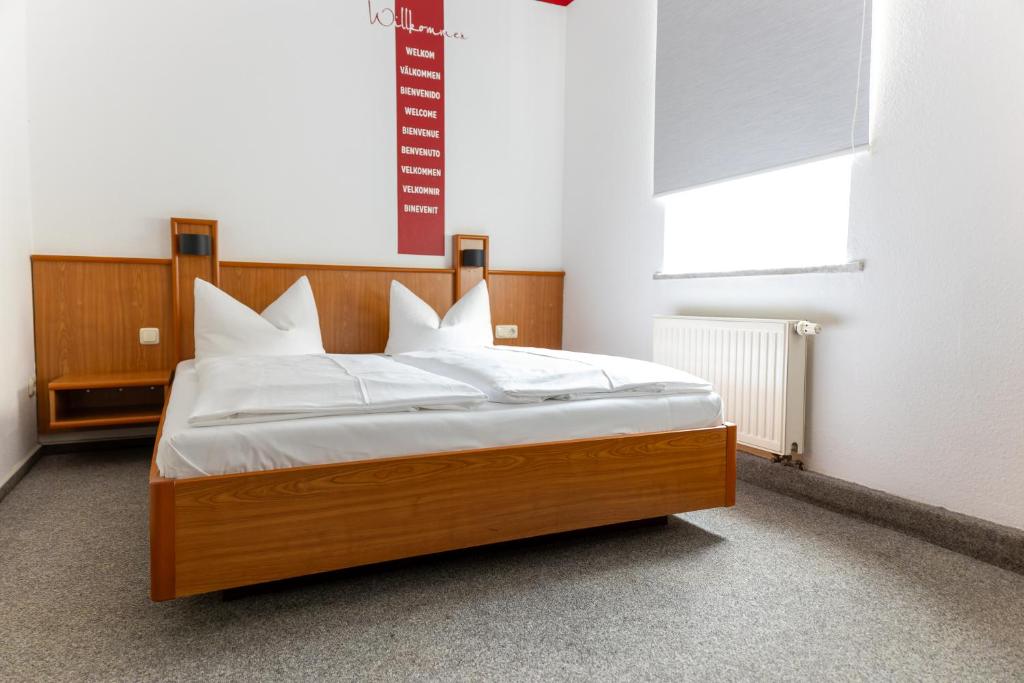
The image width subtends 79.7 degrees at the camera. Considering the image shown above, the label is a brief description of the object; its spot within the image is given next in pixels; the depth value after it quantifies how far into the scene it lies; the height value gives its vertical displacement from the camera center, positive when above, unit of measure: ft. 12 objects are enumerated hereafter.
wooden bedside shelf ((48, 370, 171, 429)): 9.29 -1.89
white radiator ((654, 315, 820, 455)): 8.27 -1.04
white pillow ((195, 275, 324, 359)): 10.09 -0.66
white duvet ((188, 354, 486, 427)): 5.36 -0.95
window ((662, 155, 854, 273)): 8.29 +1.20
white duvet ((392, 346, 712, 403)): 6.51 -0.92
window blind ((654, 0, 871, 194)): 7.89 +3.15
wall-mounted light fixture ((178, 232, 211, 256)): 10.75 +0.79
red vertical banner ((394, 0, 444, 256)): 12.56 +3.48
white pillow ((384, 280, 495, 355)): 11.63 -0.61
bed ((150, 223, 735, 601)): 4.89 -1.75
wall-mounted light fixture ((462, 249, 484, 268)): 13.14 +0.77
